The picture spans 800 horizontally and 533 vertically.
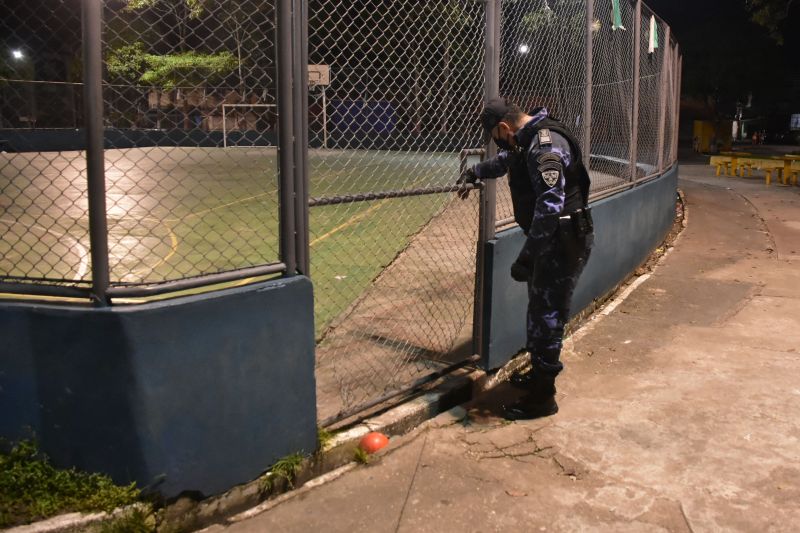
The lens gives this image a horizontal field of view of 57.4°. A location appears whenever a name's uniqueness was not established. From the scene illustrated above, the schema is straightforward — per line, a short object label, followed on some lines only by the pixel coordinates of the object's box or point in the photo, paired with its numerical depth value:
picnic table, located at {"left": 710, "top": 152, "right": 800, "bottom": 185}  20.00
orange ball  3.92
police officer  4.09
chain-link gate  4.69
